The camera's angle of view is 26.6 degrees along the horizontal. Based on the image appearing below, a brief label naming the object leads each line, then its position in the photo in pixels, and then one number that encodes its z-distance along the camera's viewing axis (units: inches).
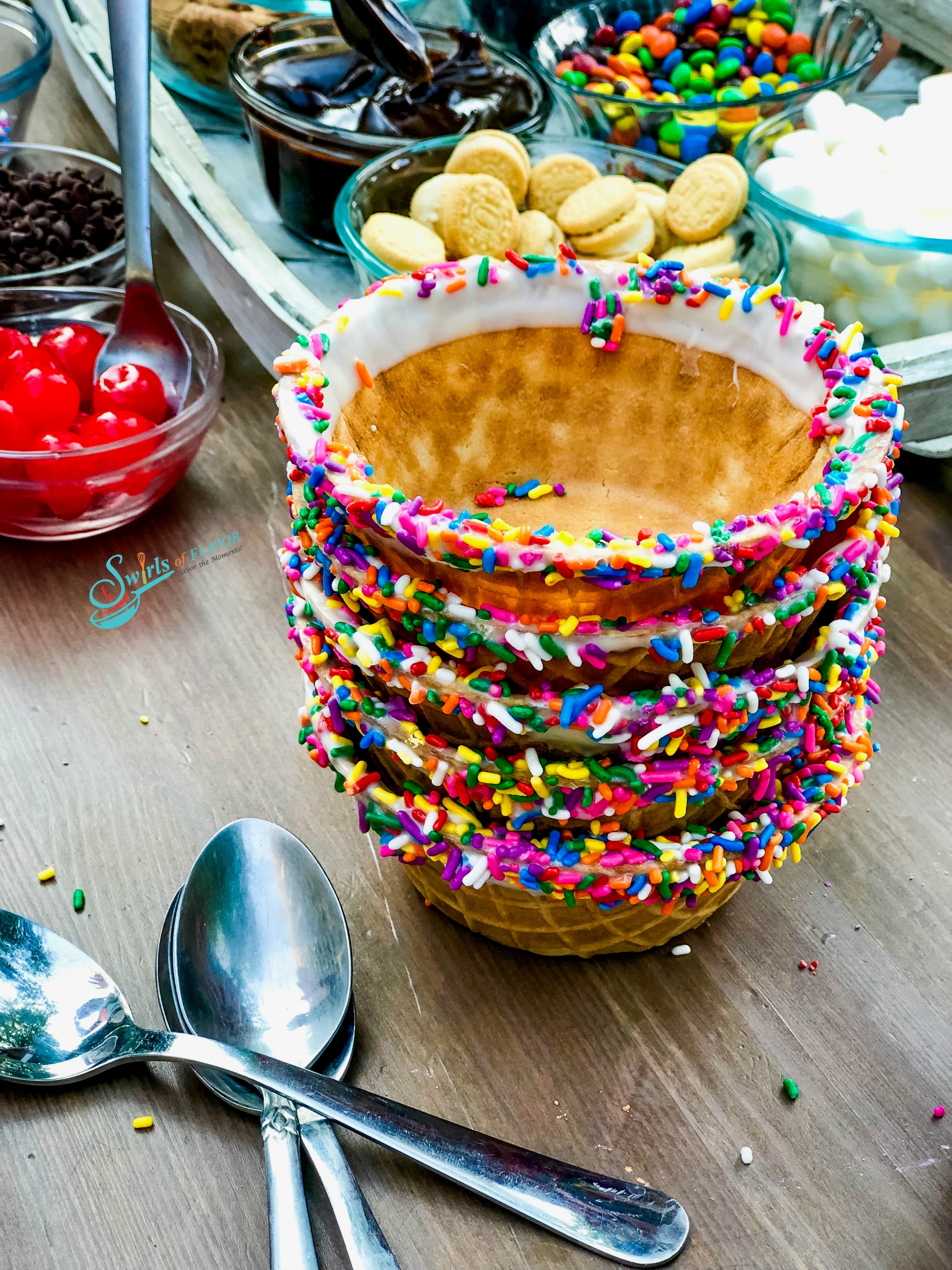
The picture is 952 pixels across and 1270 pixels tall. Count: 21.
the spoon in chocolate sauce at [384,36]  19.8
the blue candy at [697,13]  24.5
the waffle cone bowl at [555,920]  16.2
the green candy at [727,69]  23.9
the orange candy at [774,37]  24.2
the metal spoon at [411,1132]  15.4
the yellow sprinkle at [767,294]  15.8
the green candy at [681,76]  23.8
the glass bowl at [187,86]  24.7
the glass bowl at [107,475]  19.2
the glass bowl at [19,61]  23.8
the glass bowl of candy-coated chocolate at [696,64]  23.3
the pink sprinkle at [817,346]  15.6
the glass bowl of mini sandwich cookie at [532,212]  20.7
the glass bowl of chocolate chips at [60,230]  21.5
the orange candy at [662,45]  24.3
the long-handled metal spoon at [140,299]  20.2
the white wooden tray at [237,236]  20.1
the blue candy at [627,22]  24.8
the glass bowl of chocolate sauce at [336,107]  22.2
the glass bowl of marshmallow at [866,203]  20.9
